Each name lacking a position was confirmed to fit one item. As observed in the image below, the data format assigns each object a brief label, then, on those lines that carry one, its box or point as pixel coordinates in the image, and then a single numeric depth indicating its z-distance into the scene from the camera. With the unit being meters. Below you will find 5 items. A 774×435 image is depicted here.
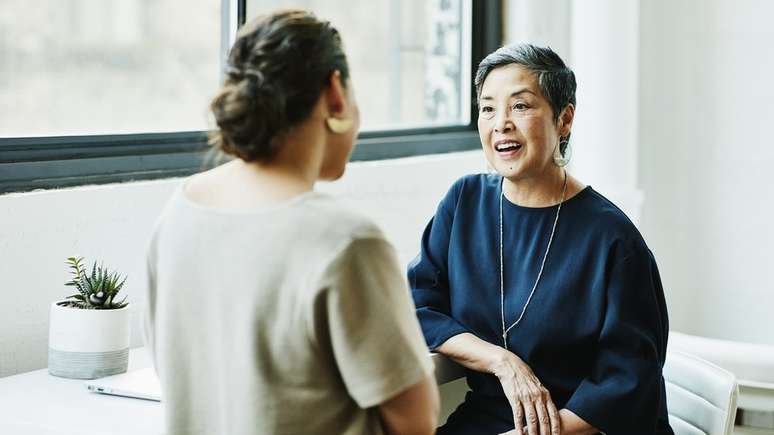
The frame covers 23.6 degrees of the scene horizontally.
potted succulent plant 2.96
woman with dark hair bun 2.29
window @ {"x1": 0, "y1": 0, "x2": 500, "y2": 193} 3.21
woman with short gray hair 2.91
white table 2.72
